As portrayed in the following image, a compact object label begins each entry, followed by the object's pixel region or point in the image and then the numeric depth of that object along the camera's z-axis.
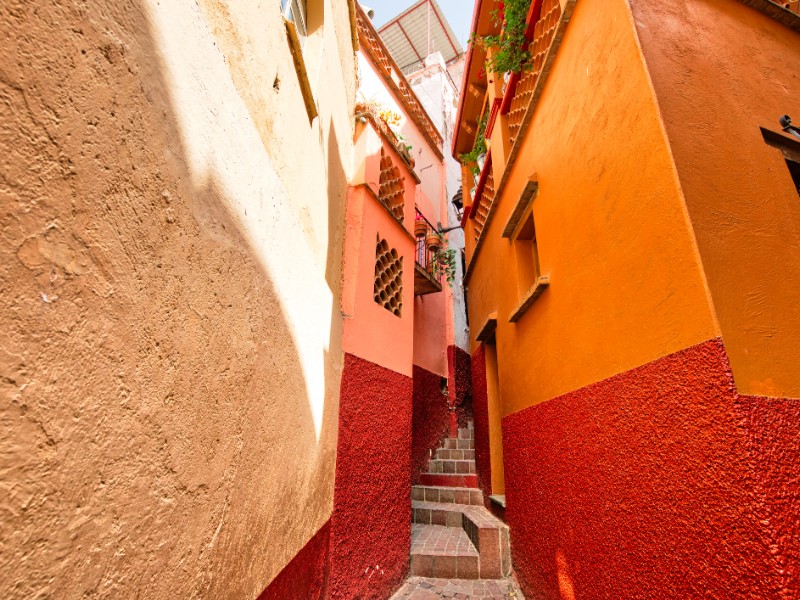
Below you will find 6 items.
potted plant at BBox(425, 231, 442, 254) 8.37
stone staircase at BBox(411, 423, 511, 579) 4.41
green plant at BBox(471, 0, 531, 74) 4.57
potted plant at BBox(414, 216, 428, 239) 8.28
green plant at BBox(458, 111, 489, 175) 7.34
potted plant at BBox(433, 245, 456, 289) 8.52
